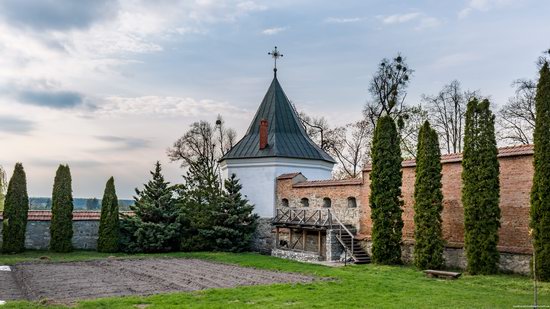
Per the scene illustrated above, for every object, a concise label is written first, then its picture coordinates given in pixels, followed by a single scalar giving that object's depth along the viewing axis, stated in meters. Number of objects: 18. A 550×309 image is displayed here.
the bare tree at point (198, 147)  38.28
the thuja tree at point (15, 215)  21.95
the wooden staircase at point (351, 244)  18.89
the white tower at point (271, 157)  25.55
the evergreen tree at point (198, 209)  23.25
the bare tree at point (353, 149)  35.37
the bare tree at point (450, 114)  30.52
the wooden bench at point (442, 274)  13.95
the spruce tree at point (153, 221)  22.94
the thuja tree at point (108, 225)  23.03
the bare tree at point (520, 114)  26.84
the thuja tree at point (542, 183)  13.44
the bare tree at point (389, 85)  29.28
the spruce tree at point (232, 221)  23.14
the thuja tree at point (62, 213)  22.72
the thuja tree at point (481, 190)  14.87
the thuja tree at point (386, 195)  17.78
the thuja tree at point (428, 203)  16.19
